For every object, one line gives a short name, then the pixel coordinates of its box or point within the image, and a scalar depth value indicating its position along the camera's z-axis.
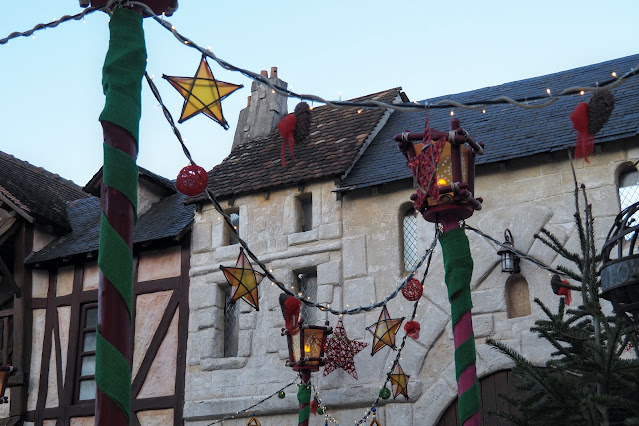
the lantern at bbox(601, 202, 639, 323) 5.57
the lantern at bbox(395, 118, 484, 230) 6.81
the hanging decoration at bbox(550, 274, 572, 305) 8.05
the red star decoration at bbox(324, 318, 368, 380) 10.57
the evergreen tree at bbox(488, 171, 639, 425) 5.50
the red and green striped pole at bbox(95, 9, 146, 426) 4.06
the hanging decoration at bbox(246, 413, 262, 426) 11.02
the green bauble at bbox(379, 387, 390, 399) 10.04
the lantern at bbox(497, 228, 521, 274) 9.86
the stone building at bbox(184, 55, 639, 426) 9.96
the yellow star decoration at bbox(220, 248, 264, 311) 8.73
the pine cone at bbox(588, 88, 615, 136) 5.15
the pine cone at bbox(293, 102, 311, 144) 5.95
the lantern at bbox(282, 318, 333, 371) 9.92
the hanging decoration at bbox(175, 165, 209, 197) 6.36
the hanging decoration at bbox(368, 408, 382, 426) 9.87
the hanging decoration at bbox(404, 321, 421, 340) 10.07
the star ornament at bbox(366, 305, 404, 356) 10.14
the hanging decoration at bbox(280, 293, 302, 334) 9.55
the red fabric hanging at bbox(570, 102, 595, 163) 5.23
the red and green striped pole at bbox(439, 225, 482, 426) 6.29
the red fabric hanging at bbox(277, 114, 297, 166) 5.89
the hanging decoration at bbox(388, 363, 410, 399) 10.07
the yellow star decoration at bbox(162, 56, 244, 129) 6.07
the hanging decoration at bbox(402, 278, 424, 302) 9.48
